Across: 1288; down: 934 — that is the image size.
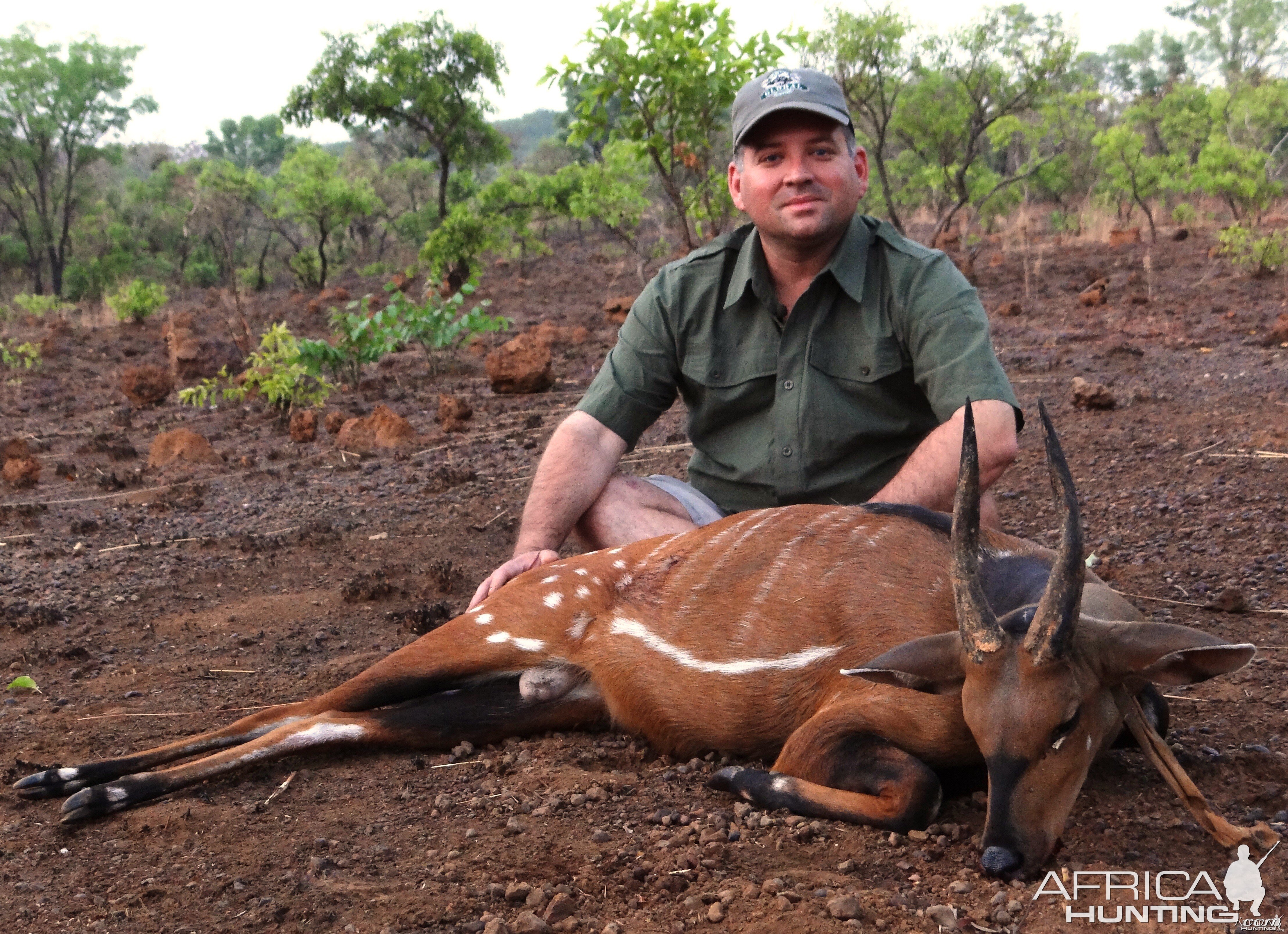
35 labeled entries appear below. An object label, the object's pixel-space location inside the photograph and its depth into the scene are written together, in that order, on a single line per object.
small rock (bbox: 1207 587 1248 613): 4.05
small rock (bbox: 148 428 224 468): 8.20
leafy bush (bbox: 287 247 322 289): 23.83
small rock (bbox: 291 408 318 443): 8.77
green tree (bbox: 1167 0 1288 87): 30.47
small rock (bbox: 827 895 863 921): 2.28
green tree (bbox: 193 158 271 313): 12.60
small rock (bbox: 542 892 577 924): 2.39
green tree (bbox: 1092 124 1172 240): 19.77
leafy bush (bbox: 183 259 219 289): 28.05
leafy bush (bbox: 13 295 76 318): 21.61
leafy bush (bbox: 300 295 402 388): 9.95
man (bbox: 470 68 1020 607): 3.92
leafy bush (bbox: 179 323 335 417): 9.59
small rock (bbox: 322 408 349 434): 8.86
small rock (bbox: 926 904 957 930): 2.27
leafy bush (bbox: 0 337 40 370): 13.74
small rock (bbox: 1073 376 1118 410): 7.39
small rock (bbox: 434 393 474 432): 8.60
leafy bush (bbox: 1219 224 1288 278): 13.37
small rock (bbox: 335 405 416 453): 8.24
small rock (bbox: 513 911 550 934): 2.32
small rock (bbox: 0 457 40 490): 7.74
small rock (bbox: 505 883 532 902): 2.48
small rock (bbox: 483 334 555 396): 9.86
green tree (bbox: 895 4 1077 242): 15.16
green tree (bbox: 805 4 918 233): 14.68
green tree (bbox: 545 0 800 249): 8.01
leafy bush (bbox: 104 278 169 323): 18.95
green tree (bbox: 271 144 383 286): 22.44
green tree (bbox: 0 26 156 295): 24.97
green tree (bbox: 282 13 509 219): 21.55
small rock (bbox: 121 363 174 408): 11.16
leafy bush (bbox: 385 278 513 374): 10.61
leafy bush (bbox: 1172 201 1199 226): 20.83
